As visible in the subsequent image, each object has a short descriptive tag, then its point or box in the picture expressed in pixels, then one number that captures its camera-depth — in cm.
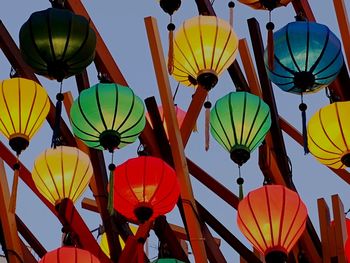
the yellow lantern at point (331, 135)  854
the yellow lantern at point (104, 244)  969
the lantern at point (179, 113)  966
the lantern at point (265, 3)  833
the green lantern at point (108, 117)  808
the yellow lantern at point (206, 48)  860
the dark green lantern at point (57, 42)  784
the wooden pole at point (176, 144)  814
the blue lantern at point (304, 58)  833
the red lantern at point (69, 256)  778
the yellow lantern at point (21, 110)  844
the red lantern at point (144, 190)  814
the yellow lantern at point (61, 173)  845
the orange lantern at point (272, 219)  792
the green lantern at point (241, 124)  846
